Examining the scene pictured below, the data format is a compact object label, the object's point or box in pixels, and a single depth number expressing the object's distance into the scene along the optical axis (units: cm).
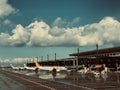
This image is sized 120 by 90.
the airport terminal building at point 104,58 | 7273
